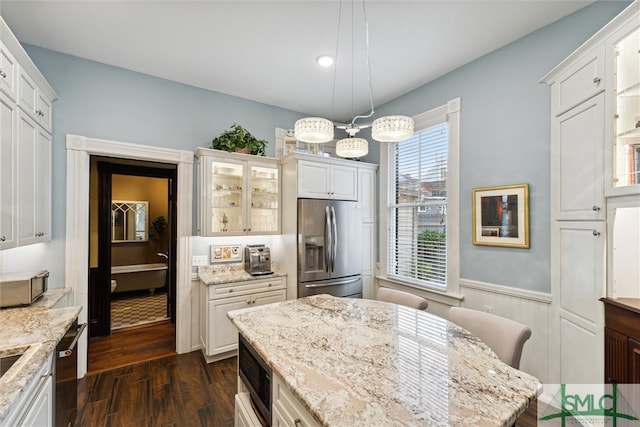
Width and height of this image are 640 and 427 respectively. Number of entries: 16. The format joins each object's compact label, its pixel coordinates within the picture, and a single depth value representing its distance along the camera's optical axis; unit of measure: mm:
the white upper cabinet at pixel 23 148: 1744
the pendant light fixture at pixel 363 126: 1761
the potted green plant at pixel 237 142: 3266
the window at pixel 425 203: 2969
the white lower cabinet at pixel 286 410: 1069
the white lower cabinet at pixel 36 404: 1095
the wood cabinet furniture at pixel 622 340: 1486
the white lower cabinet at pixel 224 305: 2979
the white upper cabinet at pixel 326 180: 3357
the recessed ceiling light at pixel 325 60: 2697
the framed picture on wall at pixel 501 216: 2398
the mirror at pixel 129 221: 5674
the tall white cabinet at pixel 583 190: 1646
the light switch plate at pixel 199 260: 3264
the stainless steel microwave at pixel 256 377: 1361
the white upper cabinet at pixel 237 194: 3166
